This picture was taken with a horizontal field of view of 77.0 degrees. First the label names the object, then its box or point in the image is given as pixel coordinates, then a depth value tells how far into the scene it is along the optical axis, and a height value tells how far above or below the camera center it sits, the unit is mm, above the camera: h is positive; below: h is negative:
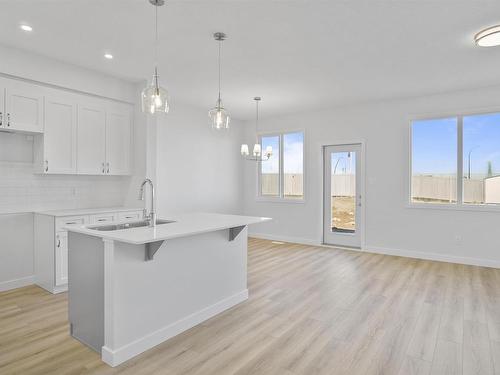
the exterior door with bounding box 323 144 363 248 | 6184 -221
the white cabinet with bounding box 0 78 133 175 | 3717 +761
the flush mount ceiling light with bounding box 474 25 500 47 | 3066 +1485
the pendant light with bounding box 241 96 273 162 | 5520 +677
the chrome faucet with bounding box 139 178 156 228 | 2818 -309
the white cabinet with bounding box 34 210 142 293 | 3697 -774
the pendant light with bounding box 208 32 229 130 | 3223 +703
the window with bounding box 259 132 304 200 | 6957 +383
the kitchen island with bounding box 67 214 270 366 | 2293 -814
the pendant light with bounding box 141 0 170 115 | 2633 +728
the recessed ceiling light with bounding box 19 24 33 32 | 3152 +1586
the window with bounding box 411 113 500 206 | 5000 +416
